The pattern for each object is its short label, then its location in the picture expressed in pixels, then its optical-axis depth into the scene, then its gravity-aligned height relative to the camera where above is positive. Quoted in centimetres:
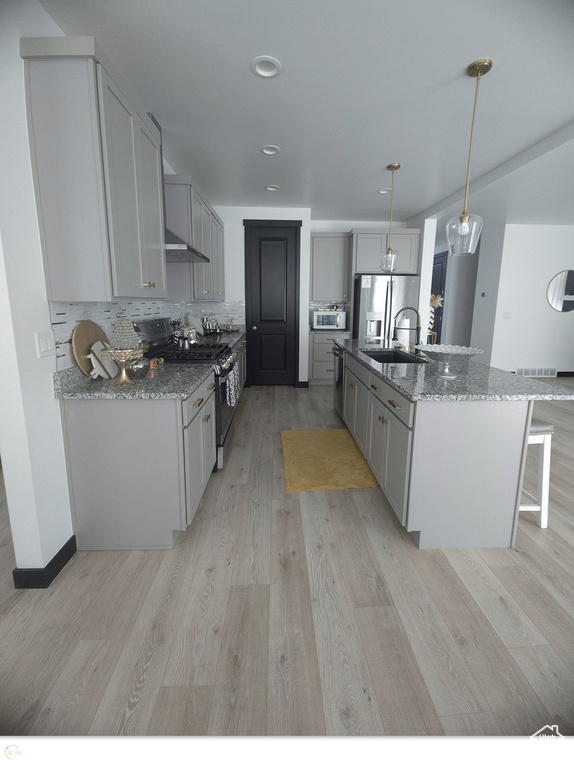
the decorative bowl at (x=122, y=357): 192 -27
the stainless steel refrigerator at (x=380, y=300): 552 +12
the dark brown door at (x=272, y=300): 536 +11
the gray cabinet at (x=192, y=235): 315 +69
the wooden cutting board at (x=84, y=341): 192 -19
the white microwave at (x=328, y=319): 578 -18
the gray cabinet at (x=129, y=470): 183 -84
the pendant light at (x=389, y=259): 348 +47
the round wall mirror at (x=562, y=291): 649 +33
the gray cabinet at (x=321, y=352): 574 -69
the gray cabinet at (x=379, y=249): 557 +91
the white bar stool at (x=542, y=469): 208 -92
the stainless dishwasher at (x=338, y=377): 391 -77
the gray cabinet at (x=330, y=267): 576 +65
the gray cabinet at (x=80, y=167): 152 +61
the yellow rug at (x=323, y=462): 272 -128
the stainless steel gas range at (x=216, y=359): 274 -39
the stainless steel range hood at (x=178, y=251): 261 +42
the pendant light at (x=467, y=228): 204 +46
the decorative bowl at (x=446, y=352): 217 -26
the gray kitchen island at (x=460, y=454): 184 -75
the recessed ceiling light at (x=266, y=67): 207 +139
